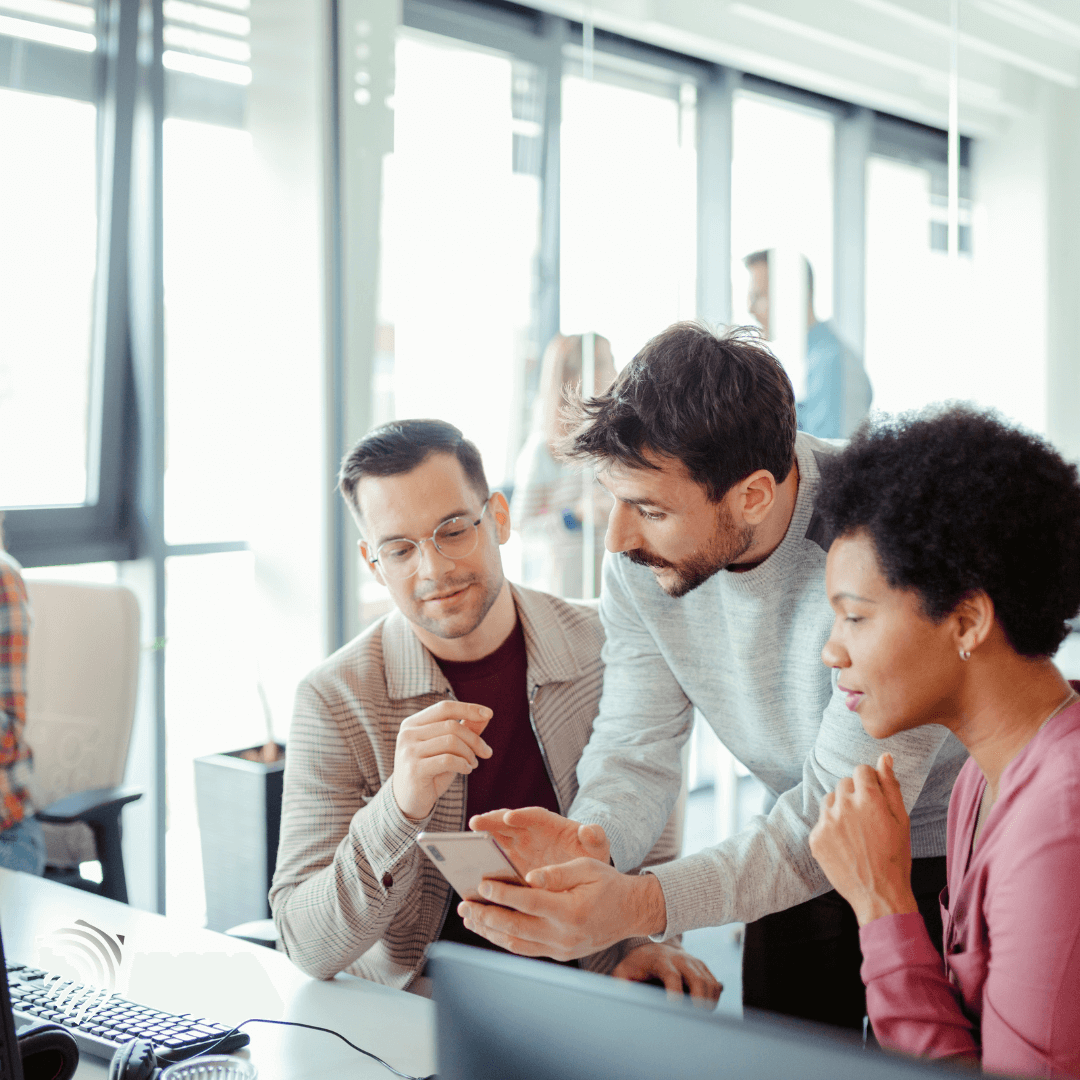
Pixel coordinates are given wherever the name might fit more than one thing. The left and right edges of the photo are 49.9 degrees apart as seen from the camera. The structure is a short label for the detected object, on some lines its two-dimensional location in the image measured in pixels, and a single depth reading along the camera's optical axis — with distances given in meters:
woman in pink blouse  1.05
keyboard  1.27
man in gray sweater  1.46
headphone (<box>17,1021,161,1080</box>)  1.19
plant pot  2.91
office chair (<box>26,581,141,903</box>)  2.49
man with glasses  1.53
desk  1.30
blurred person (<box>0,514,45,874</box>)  2.27
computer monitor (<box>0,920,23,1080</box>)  1.00
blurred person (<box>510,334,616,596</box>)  3.71
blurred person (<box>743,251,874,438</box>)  2.98
